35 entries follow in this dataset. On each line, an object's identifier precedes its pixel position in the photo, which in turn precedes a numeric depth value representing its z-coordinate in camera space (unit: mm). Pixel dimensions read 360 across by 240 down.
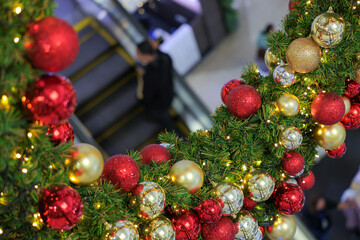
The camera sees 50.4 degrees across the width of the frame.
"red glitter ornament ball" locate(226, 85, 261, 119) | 1426
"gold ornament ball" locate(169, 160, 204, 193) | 1309
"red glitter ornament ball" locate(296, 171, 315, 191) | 1768
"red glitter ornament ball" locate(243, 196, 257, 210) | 1503
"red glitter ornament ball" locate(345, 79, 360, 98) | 1645
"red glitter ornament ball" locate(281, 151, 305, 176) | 1516
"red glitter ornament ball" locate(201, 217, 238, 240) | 1329
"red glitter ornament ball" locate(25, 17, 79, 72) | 864
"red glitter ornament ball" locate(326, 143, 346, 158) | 1824
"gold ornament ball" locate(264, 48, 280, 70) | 1565
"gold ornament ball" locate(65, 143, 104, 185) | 1117
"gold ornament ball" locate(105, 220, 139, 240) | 1113
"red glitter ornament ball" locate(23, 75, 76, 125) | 896
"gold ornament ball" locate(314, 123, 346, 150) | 1602
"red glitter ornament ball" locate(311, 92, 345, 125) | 1468
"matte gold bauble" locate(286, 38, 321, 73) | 1409
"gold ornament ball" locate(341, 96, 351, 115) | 1671
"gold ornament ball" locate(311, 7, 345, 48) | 1360
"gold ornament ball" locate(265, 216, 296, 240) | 1664
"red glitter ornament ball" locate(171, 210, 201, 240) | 1270
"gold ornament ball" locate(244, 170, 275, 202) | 1402
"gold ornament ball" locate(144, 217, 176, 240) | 1191
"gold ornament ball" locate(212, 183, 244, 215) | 1326
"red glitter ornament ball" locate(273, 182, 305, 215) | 1514
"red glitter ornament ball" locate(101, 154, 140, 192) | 1233
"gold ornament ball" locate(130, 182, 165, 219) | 1186
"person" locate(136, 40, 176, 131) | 3367
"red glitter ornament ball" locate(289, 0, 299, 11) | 1584
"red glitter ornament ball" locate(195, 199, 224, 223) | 1271
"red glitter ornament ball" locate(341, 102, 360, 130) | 1718
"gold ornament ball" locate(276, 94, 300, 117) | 1440
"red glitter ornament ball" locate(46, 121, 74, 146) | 1109
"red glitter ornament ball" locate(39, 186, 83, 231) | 998
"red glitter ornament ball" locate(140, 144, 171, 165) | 1431
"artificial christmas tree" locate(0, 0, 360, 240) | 920
